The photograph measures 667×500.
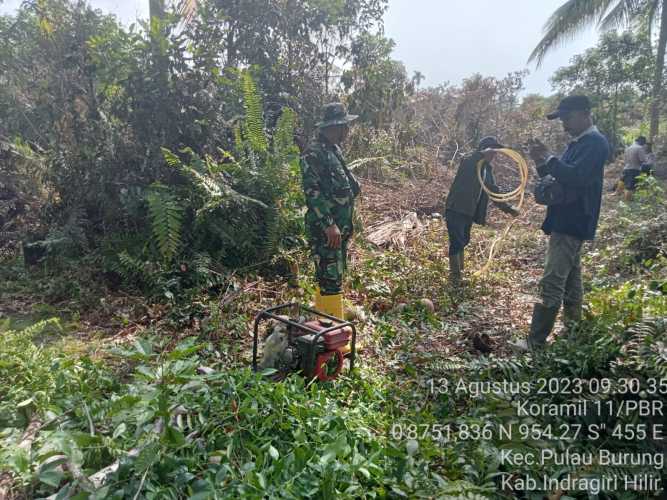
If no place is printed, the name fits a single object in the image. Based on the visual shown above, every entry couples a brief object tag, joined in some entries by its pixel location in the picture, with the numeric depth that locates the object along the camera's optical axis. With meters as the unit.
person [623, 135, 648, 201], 9.81
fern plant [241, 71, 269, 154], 5.39
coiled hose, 4.98
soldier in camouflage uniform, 3.76
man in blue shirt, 3.49
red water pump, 2.98
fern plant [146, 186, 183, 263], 4.52
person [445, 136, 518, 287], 5.21
